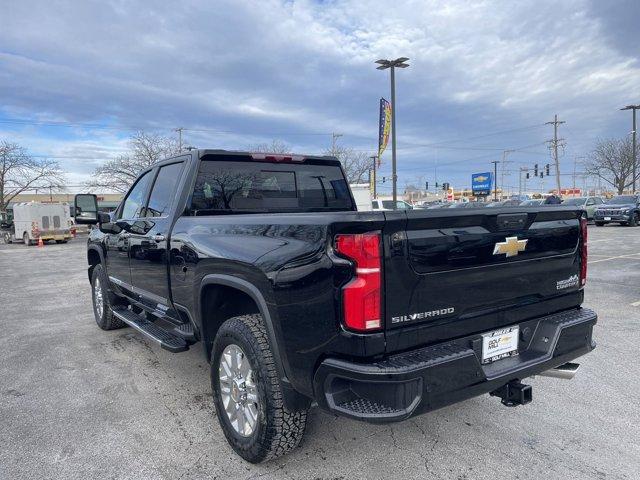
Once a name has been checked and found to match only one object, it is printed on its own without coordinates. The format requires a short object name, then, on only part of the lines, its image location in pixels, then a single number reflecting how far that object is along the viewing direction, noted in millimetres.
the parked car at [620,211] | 24031
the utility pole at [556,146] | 56219
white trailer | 23766
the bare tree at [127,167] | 43406
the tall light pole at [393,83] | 20297
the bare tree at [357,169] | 61984
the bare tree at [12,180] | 44500
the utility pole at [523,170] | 92219
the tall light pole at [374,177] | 47025
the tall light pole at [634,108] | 37438
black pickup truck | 2188
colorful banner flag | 25453
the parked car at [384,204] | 29250
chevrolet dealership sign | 55188
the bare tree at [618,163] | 50781
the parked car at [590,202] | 29125
